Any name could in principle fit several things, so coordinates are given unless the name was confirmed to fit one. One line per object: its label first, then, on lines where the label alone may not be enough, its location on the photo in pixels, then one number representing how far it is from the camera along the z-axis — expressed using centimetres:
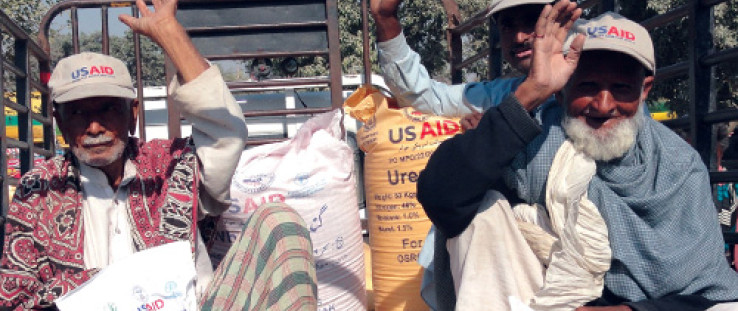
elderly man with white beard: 237
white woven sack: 368
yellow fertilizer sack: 390
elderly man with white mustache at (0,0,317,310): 264
